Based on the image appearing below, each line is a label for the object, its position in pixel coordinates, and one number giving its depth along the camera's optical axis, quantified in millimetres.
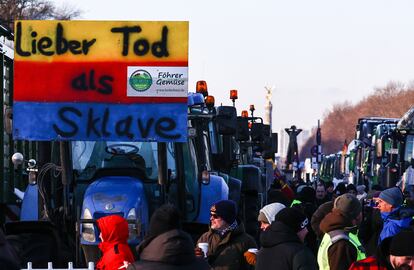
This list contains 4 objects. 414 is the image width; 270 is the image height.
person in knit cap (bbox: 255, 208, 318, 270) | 12570
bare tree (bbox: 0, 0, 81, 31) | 77675
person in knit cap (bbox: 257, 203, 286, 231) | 14554
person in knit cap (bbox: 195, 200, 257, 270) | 14575
